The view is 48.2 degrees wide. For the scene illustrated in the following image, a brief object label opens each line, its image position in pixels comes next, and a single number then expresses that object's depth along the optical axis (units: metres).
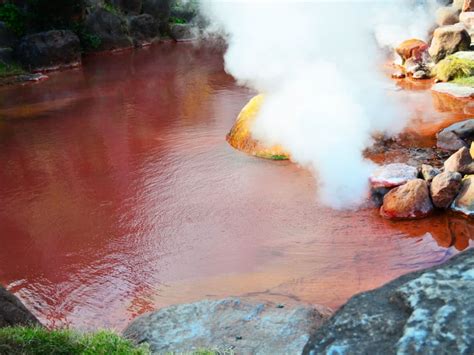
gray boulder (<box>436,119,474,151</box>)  8.82
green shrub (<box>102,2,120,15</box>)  22.01
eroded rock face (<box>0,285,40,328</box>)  3.94
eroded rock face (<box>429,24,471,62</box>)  14.54
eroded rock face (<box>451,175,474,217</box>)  6.72
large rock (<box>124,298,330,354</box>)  3.91
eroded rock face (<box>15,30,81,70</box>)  18.03
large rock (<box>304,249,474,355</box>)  1.45
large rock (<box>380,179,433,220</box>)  6.82
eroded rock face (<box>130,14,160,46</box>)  22.91
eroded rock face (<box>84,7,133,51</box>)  21.17
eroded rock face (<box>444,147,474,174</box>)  7.36
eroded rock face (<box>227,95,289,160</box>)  9.09
